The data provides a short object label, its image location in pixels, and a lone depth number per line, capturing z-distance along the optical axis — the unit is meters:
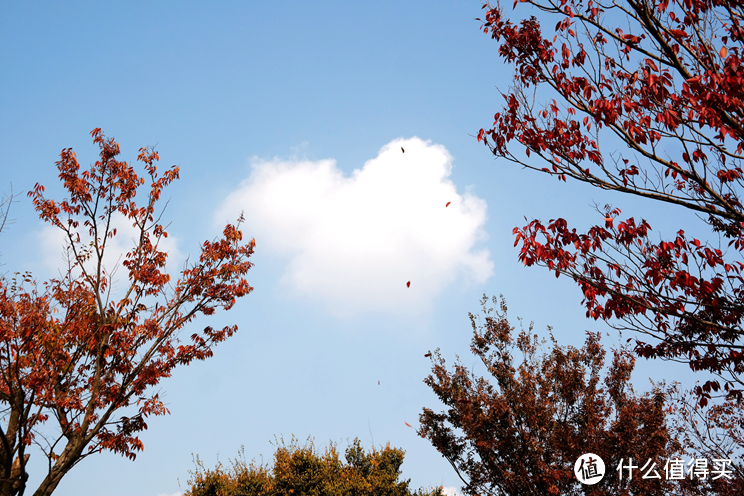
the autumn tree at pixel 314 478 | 17.14
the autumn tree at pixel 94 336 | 9.02
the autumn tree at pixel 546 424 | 13.10
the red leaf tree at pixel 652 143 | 6.00
